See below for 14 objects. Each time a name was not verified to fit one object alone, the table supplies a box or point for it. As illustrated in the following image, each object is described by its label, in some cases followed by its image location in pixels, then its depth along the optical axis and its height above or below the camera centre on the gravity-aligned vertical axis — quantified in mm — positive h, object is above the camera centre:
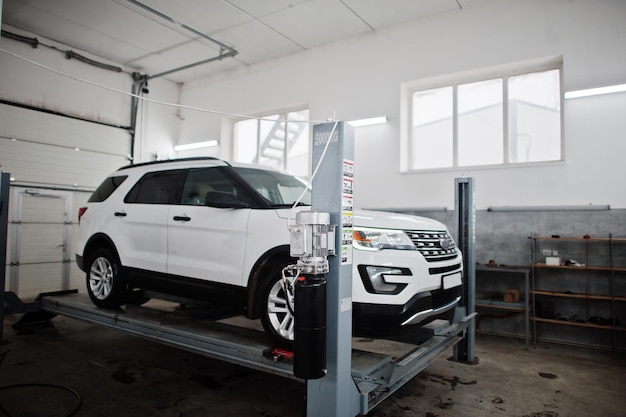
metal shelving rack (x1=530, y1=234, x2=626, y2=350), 4871 -718
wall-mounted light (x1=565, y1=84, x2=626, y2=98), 5098 +1712
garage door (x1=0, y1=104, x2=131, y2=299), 7133 +653
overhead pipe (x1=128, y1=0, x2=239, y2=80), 6457 +3238
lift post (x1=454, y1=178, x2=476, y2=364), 4430 -162
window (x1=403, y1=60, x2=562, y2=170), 5832 +1617
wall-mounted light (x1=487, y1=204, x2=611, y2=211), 5116 +296
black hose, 3056 -1336
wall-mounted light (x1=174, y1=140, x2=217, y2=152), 9188 +1751
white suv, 2850 -169
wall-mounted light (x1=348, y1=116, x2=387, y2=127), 6754 +1713
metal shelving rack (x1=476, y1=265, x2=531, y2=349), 5098 -870
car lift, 2303 -886
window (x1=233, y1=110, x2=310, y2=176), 8109 +1696
